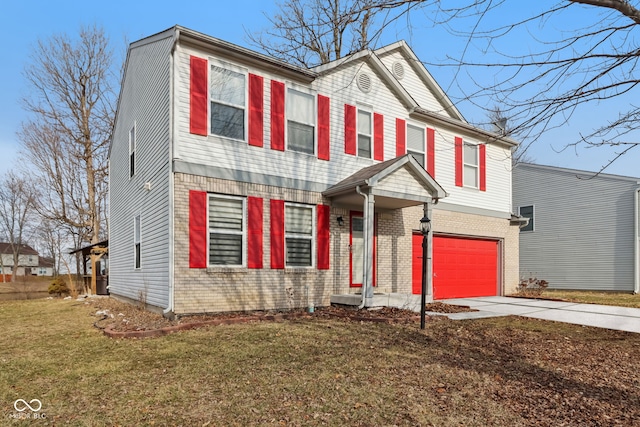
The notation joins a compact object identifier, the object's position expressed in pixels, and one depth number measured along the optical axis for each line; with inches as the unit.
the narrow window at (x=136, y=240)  463.8
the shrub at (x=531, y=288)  600.1
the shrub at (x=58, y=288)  751.1
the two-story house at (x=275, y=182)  351.6
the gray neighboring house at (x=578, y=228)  764.0
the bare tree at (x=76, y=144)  931.3
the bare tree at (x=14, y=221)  1621.6
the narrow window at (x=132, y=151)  489.9
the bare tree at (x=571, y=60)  143.5
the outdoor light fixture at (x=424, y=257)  310.0
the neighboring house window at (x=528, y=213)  911.0
